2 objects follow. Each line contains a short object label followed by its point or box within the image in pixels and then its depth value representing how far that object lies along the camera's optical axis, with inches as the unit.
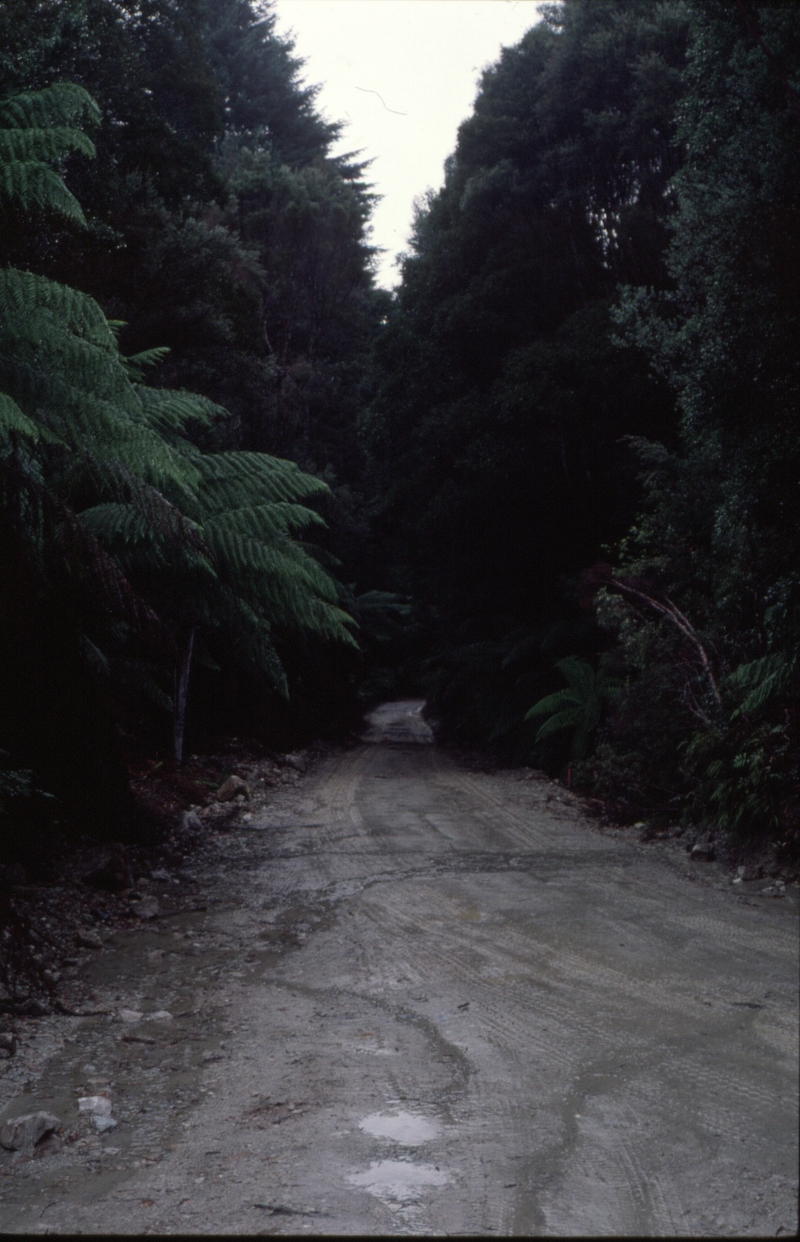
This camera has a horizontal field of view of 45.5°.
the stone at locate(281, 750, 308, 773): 535.5
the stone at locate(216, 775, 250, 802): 393.7
